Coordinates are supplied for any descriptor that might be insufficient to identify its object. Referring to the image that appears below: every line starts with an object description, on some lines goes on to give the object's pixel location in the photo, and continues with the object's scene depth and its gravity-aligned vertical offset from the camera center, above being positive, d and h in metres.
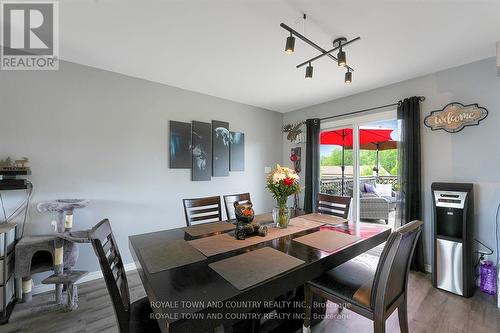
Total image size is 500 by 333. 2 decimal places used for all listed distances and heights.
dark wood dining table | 0.84 -0.54
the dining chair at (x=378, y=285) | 1.25 -0.82
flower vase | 1.92 -0.41
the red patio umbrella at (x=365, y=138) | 3.46 +0.53
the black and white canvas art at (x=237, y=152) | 3.96 +0.32
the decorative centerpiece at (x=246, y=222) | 1.70 -0.42
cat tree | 2.05 -0.82
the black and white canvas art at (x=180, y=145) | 3.28 +0.38
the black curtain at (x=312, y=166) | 4.12 +0.05
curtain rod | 2.89 +0.94
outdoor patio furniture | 4.00 -0.71
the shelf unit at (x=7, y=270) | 1.91 -0.90
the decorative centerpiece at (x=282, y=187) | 1.85 -0.16
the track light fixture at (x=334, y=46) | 1.59 +0.91
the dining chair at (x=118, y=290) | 1.05 -0.64
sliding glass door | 3.42 +0.09
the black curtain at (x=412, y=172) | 2.85 -0.05
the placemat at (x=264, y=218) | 2.18 -0.51
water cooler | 2.29 -0.76
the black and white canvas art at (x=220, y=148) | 3.73 +0.38
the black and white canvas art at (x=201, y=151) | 3.49 +0.31
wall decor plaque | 2.48 +0.61
